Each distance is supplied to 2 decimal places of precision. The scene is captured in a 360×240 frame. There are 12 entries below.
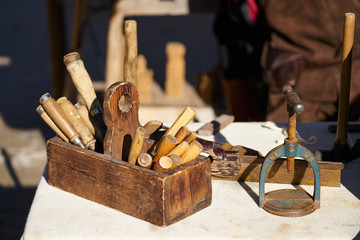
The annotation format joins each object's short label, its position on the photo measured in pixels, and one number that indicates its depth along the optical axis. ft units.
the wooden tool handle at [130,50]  7.20
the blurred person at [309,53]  10.05
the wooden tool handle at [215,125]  8.10
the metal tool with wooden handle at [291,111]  6.50
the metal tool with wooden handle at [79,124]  7.11
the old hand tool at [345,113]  7.10
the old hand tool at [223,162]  7.18
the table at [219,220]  6.56
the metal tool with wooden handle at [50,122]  7.14
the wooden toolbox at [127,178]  6.61
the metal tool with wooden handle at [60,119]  7.03
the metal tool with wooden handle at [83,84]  7.05
